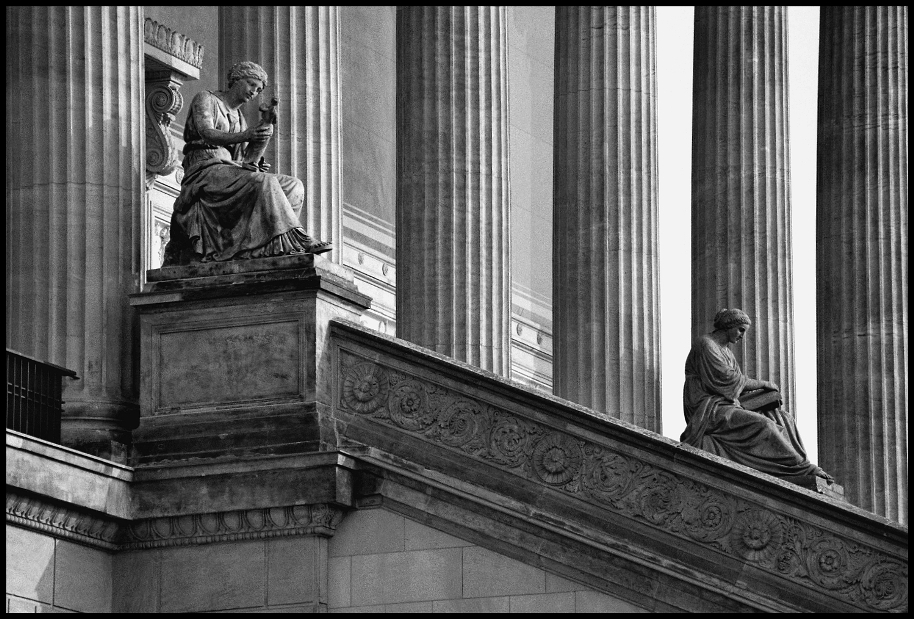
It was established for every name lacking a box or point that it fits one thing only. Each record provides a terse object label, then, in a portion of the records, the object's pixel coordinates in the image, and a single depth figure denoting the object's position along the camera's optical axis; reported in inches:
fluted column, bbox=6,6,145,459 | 1524.4
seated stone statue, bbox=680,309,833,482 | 1868.8
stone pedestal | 1461.6
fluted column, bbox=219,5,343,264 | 1940.2
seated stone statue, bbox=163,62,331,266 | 1514.5
